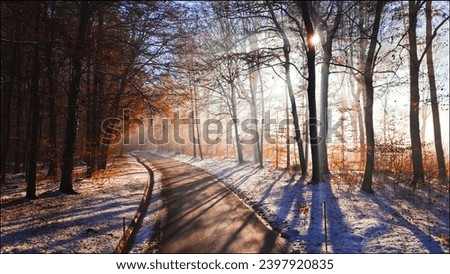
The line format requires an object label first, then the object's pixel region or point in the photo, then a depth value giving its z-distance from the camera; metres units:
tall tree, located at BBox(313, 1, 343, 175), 15.18
